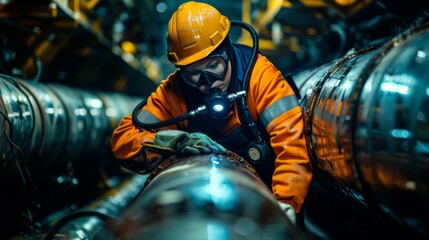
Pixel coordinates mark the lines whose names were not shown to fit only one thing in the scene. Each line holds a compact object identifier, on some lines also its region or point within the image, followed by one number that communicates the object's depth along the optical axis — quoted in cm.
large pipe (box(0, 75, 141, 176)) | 296
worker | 232
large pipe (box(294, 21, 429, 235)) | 142
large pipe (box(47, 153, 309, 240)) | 127
